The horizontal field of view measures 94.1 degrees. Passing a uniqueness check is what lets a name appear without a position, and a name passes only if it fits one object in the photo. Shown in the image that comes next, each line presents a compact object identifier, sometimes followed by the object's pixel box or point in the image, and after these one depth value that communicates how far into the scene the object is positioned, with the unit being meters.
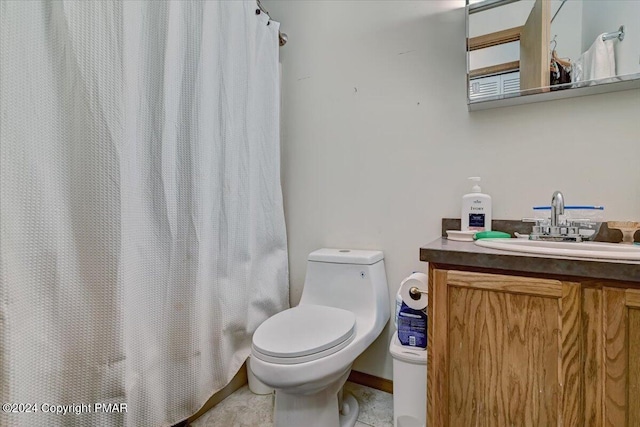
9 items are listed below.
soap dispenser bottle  1.15
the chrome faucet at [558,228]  0.95
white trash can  1.04
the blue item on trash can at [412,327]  1.08
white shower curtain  0.71
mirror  1.00
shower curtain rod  1.58
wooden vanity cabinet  0.65
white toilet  0.92
